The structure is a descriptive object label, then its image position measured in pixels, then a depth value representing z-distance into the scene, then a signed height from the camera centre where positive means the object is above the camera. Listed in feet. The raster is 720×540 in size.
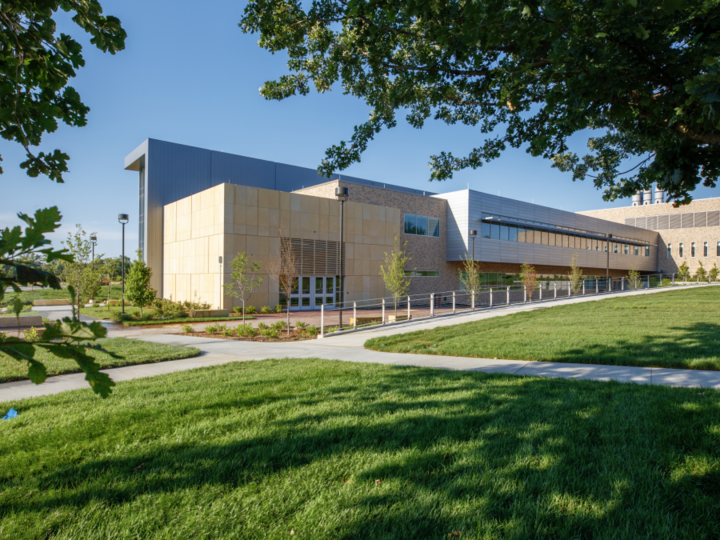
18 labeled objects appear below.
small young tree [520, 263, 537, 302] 110.45 +0.09
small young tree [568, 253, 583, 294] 113.19 -0.42
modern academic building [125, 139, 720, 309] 84.48 +12.54
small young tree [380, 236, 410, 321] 71.56 +0.49
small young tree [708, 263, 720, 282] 172.79 +2.48
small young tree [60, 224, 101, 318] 64.27 +1.07
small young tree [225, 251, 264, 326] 67.74 +0.20
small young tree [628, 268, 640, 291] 131.34 -0.11
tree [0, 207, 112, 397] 4.38 -0.08
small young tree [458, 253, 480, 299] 87.66 +1.14
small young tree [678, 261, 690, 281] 178.09 +3.86
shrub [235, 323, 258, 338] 48.83 -6.32
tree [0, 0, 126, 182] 7.44 +4.40
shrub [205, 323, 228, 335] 50.40 -6.27
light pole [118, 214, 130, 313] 78.43 +11.49
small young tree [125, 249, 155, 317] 74.78 -1.46
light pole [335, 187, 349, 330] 51.65 +10.72
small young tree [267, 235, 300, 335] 54.11 +1.20
